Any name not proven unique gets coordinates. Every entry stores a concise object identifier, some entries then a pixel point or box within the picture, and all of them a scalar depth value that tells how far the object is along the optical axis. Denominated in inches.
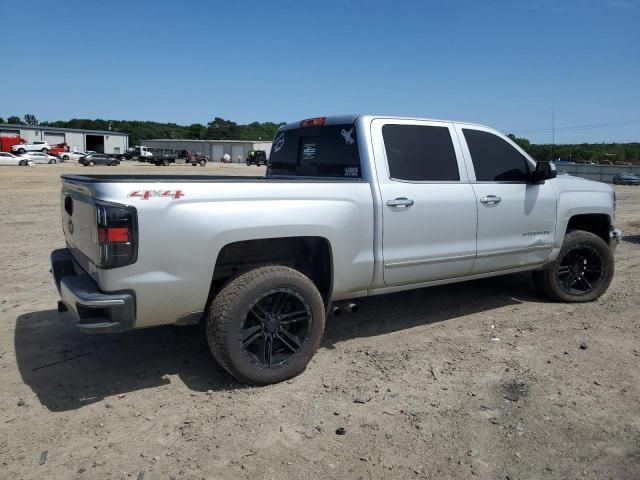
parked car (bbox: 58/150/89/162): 2559.1
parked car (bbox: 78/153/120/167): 2121.1
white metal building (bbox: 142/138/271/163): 3991.1
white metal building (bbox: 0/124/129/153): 3508.9
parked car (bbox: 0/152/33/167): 1983.3
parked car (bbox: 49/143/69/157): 2763.3
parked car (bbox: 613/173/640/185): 1750.7
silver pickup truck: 130.5
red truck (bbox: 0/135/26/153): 2861.0
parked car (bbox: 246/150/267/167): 2817.4
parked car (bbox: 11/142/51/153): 2679.6
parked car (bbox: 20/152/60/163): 2119.6
